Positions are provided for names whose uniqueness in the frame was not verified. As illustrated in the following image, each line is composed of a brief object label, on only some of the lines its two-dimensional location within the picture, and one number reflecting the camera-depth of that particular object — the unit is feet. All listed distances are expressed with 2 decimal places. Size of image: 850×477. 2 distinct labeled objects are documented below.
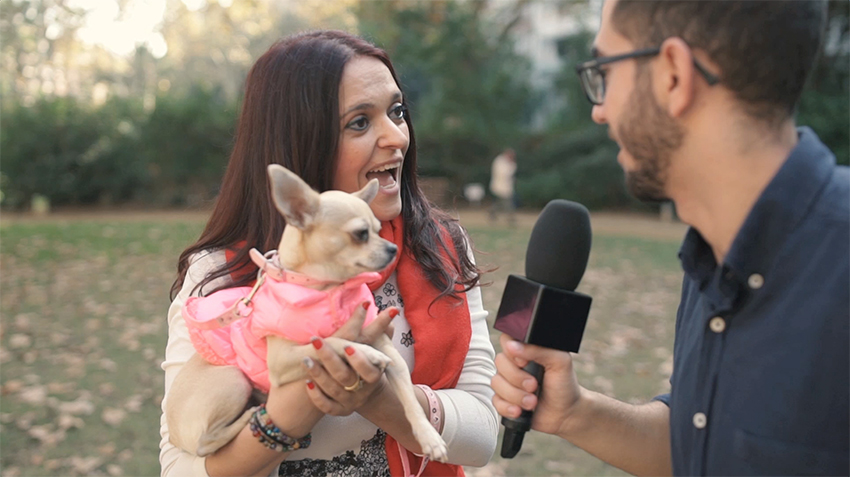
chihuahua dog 6.30
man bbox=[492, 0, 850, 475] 4.80
